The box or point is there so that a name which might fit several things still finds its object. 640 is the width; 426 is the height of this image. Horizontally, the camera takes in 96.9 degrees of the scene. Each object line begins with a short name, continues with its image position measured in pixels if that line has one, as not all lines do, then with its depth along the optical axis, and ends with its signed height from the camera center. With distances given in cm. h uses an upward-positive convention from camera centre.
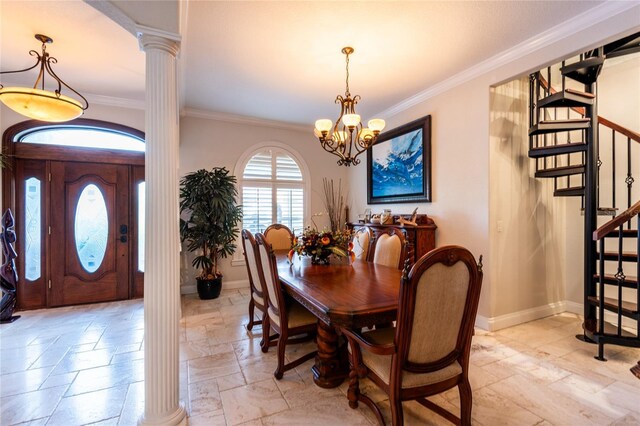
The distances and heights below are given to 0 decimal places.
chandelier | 278 +83
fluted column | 165 -13
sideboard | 364 -35
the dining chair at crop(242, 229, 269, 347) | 249 -62
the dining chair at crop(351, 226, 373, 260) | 340 -40
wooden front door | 394 -31
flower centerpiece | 270 -34
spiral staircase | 263 +41
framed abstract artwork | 395 +68
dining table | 157 -55
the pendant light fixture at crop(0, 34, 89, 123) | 252 +103
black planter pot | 424 -117
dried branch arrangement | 563 +15
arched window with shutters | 501 +42
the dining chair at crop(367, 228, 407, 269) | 281 -42
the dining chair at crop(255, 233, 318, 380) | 214 -85
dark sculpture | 332 -70
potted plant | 417 -13
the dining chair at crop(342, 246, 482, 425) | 137 -66
